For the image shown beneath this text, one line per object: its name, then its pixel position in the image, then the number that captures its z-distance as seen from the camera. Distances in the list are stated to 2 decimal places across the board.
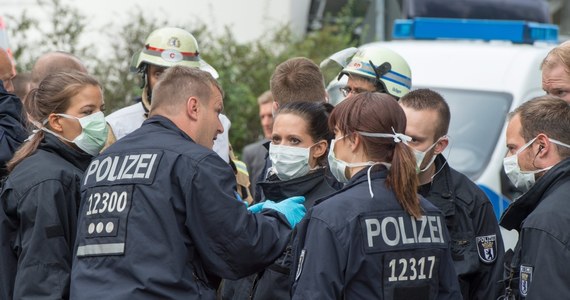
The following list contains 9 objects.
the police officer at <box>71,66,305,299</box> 7.63
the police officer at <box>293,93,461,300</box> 7.26
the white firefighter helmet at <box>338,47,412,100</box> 10.36
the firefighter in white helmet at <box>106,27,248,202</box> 11.15
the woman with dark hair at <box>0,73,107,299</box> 8.44
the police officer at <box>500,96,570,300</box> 7.44
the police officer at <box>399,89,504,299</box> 8.83
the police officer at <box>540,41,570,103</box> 9.59
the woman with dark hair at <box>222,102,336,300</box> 9.00
